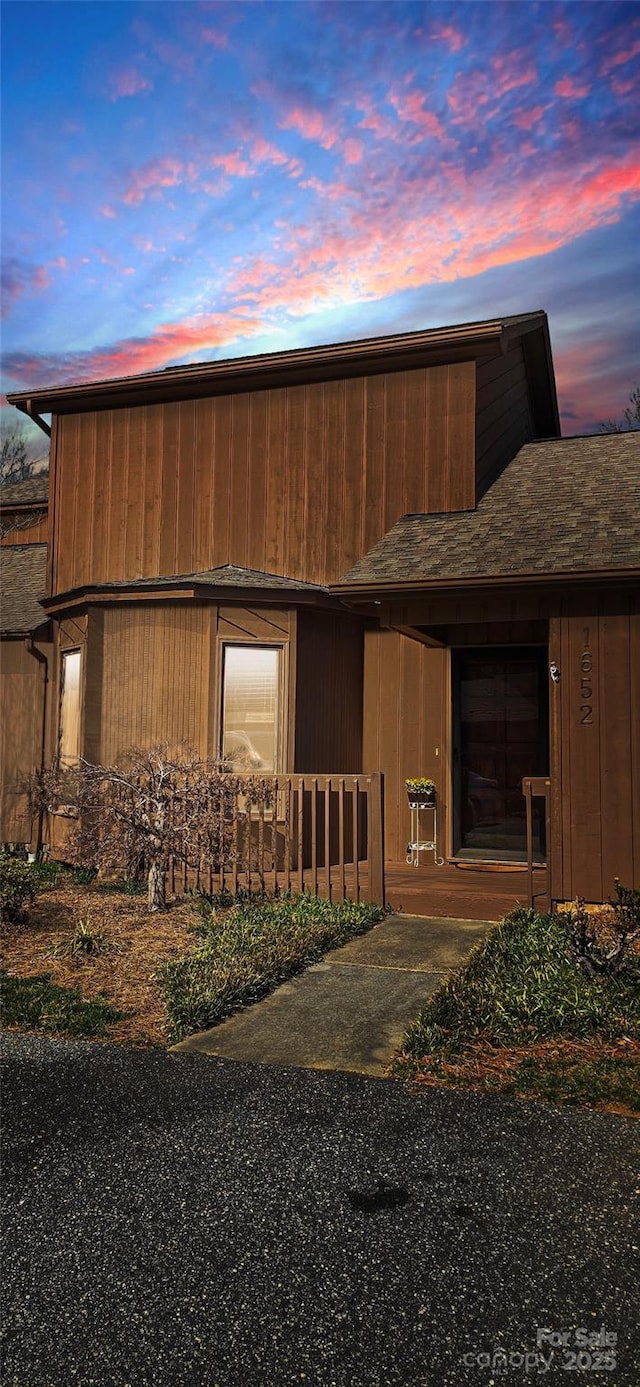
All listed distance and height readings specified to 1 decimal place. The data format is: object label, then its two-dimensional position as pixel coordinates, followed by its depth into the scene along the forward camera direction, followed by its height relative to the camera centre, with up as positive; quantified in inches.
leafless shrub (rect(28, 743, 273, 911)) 321.4 -18.4
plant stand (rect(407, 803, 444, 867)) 411.2 -34.9
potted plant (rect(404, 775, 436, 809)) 406.9 -9.8
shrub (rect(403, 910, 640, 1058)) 184.1 -54.3
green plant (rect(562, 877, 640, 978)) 216.2 -44.3
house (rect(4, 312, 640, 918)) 366.0 +90.2
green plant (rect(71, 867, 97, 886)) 393.4 -50.5
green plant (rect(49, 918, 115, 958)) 257.7 -54.5
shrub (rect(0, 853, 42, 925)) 297.6 -43.8
